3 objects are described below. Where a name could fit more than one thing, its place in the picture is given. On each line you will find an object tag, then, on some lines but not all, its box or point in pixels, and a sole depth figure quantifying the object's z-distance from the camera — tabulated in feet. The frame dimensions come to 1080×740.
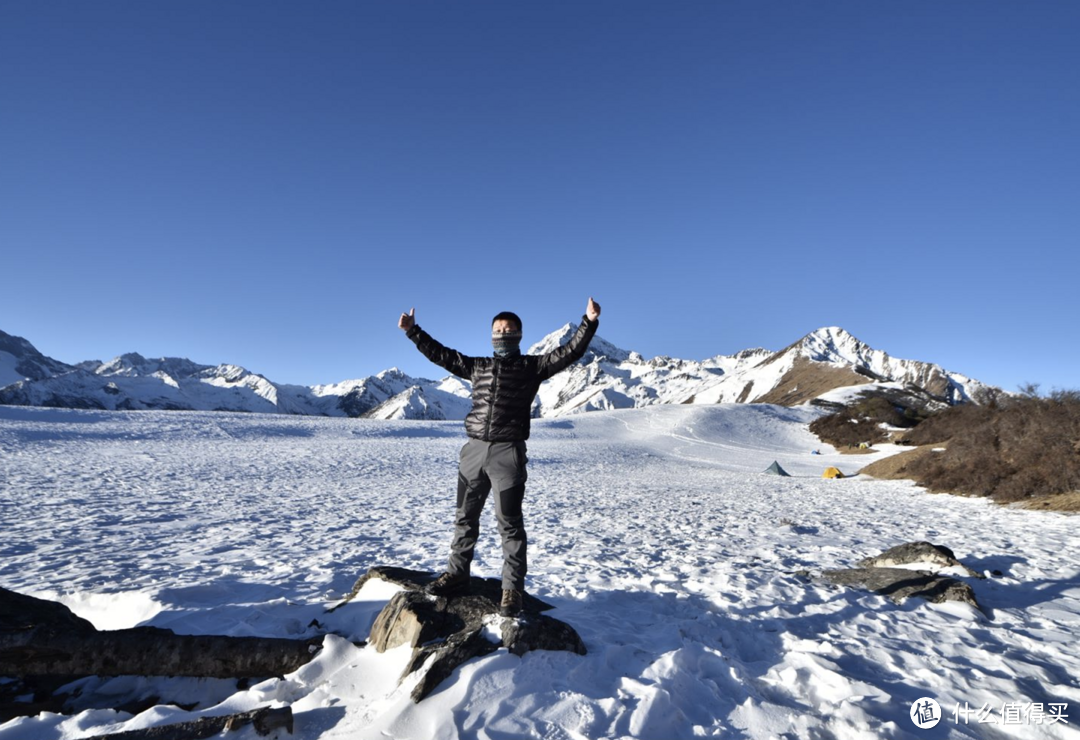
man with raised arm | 15.57
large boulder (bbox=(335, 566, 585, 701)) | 12.53
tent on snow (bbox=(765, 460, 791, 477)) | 97.69
